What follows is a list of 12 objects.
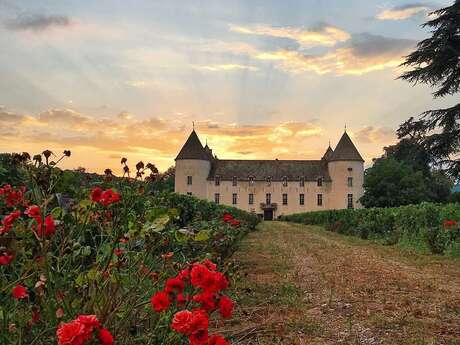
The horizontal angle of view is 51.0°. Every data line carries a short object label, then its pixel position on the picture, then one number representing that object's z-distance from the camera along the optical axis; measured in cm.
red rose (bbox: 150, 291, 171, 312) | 224
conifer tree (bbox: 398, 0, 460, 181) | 2134
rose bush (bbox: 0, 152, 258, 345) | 230
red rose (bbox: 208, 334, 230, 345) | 196
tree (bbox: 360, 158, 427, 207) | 4556
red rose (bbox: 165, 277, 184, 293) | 236
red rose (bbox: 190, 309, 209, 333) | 178
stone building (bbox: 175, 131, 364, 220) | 6562
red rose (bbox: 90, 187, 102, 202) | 261
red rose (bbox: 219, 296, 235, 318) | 238
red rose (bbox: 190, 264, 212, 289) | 223
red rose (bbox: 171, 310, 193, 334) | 175
